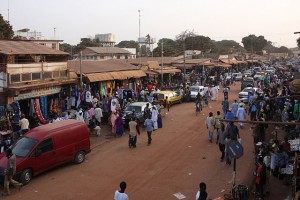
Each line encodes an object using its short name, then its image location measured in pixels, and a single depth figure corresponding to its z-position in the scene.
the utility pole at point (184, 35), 102.16
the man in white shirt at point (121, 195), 8.19
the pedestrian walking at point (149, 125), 16.33
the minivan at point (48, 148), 11.91
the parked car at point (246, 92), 29.32
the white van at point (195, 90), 30.21
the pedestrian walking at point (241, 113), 18.97
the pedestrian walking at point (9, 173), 11.17
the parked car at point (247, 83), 35.11
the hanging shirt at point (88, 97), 22.06
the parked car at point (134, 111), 19.80
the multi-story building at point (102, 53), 57.94
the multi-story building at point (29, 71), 16.97
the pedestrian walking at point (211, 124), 16.38
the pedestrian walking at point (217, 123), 16.08
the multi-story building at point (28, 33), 57.20
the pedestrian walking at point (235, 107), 20.72
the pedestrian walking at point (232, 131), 13.59
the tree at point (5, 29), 35.72
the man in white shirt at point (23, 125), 15.88
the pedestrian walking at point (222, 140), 13.64
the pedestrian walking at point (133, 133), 15.77
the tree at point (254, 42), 134.62
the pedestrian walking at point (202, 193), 8.05
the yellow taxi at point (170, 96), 26.44
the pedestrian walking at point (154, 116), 19.52
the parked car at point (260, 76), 40.78
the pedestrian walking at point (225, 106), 21.64
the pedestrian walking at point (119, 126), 18.40
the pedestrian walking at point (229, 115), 16.80
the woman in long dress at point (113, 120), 18.86
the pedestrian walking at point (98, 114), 19.38
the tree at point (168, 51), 70.38
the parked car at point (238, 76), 51.15
